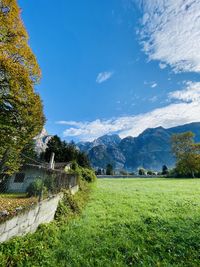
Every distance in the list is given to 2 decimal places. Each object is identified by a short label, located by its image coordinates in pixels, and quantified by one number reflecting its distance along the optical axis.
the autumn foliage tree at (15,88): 12.36
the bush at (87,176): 32.97
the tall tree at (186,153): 58.31
